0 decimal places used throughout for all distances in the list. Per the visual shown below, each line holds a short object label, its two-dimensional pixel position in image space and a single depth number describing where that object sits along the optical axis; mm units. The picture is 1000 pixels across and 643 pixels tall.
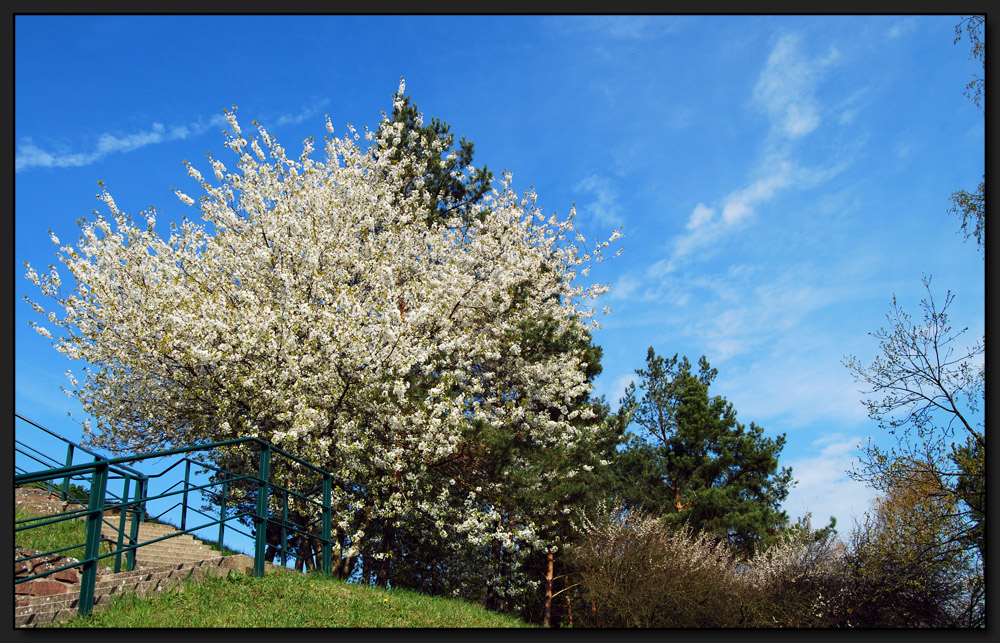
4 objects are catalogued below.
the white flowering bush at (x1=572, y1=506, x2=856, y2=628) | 13289
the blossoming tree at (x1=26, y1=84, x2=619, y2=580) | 12688
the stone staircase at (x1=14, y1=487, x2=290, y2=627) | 6156
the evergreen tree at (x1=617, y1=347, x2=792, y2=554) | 25047
